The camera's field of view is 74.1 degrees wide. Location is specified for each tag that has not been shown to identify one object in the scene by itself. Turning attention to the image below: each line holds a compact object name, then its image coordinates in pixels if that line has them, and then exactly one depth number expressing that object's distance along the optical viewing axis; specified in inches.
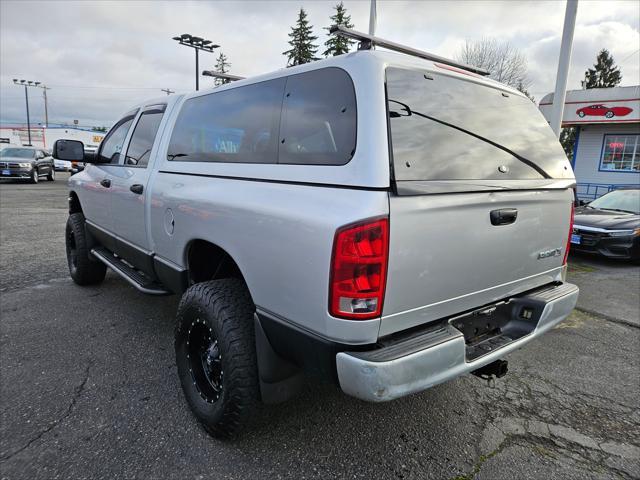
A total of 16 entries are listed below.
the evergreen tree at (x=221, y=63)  2396.5
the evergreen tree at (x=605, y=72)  1804.9
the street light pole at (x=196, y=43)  923.4
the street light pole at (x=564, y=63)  331.0
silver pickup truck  67.9
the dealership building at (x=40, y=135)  2469.2
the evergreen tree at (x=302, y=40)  1277.1
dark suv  734.5
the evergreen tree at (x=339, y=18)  1076.2
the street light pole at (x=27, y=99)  2189.2
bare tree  1079.6
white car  1260.6
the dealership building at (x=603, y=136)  632.4
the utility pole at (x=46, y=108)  2749.0
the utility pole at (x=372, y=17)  378.3
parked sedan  260.2
